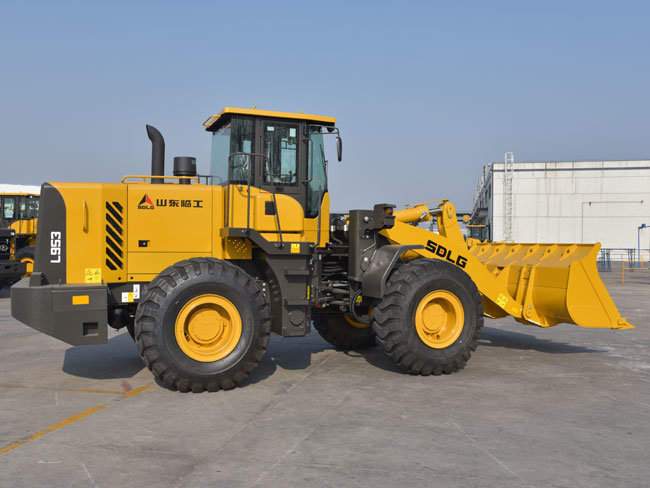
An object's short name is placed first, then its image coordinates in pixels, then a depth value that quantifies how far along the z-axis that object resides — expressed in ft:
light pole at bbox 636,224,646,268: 147.82
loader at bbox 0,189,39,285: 55.88
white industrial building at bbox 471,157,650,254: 150.41
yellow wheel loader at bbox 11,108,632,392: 20.61
